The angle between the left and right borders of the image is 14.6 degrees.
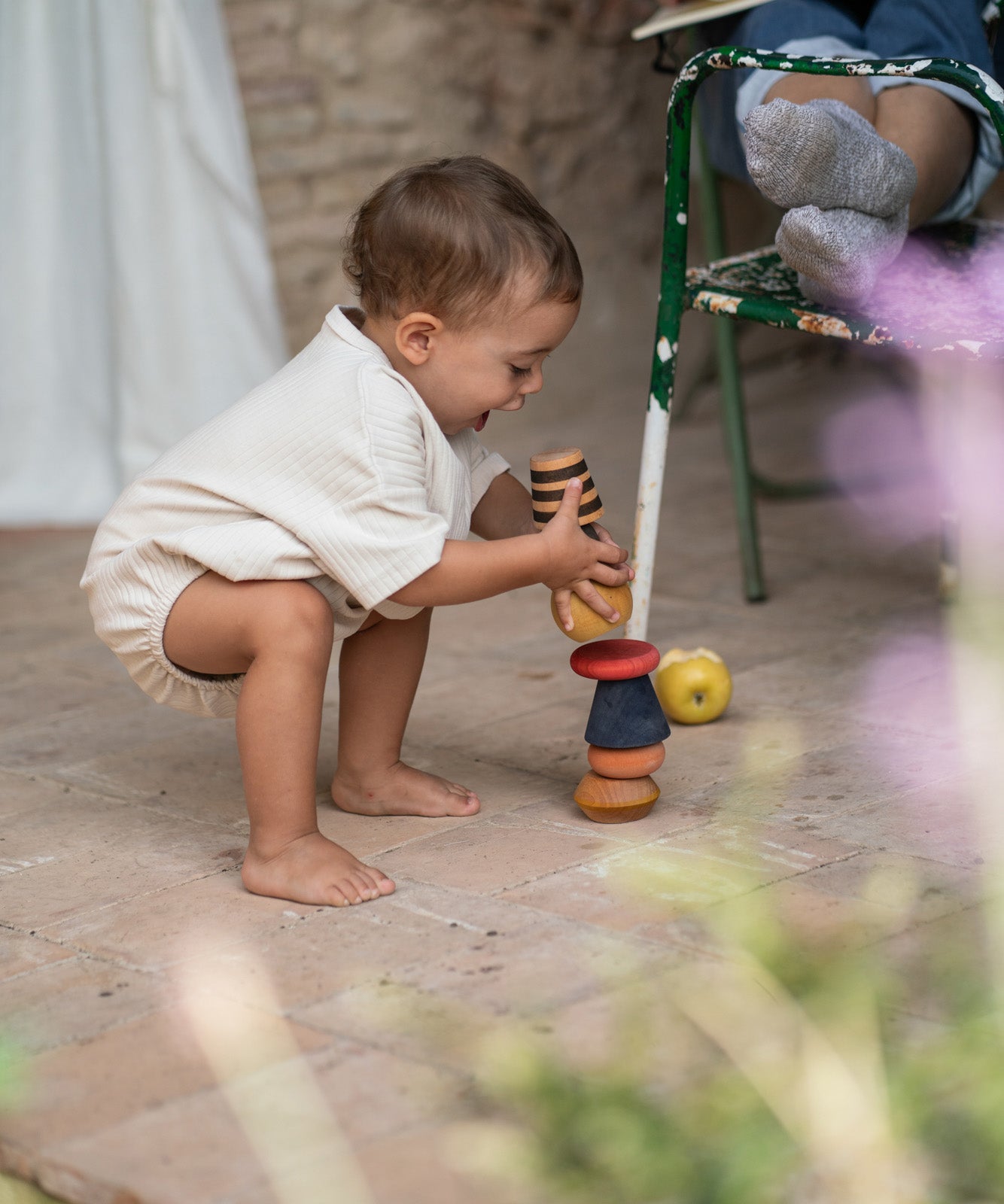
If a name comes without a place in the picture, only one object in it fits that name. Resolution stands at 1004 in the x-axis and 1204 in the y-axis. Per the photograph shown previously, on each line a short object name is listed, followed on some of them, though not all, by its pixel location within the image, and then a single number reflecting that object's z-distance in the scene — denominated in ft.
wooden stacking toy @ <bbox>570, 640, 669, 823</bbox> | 9.16
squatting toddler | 8.85
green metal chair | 9.29
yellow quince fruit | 9.90
